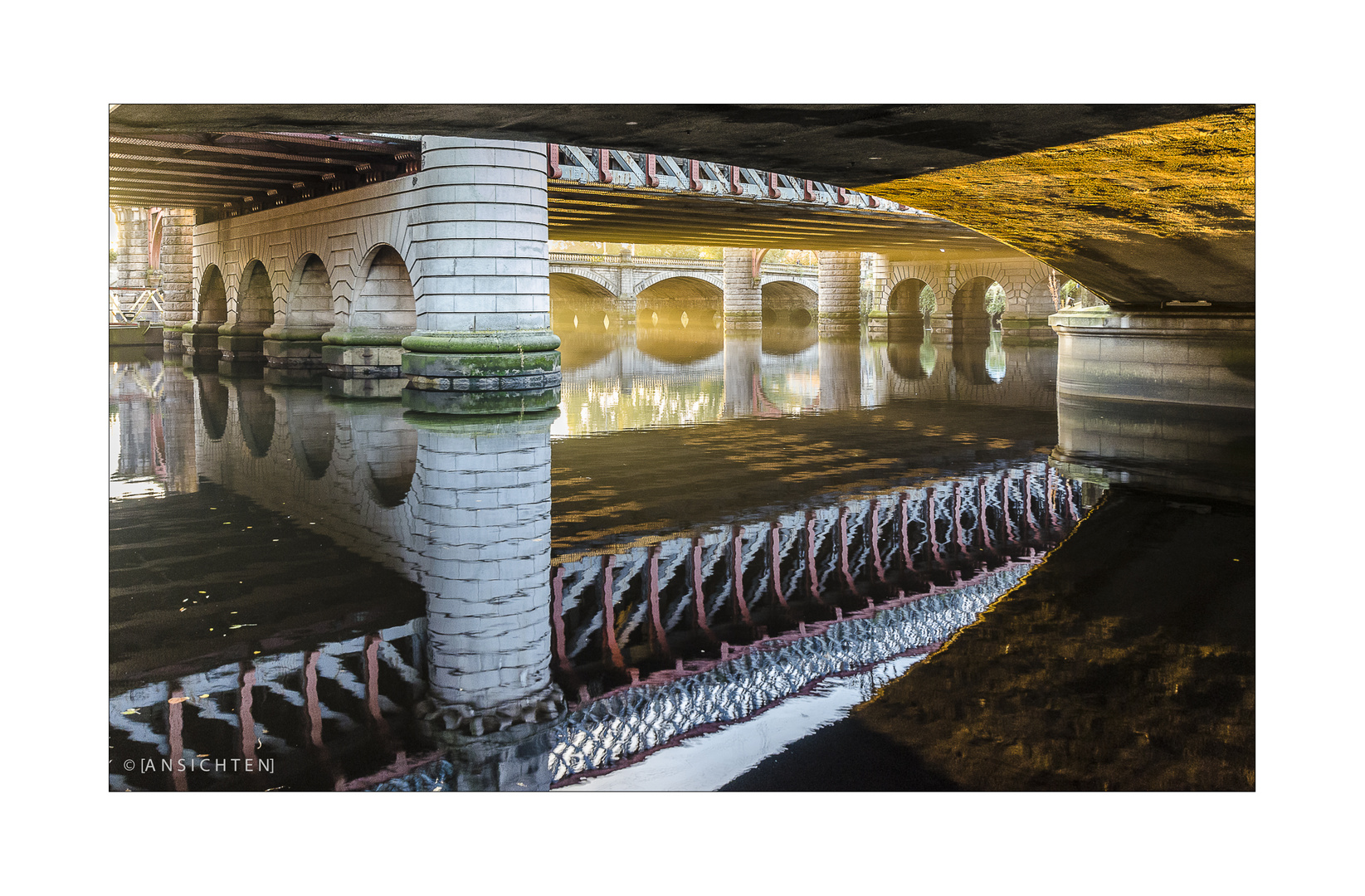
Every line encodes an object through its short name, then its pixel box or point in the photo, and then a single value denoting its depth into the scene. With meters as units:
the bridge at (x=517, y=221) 9.48
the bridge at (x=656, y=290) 65.12
